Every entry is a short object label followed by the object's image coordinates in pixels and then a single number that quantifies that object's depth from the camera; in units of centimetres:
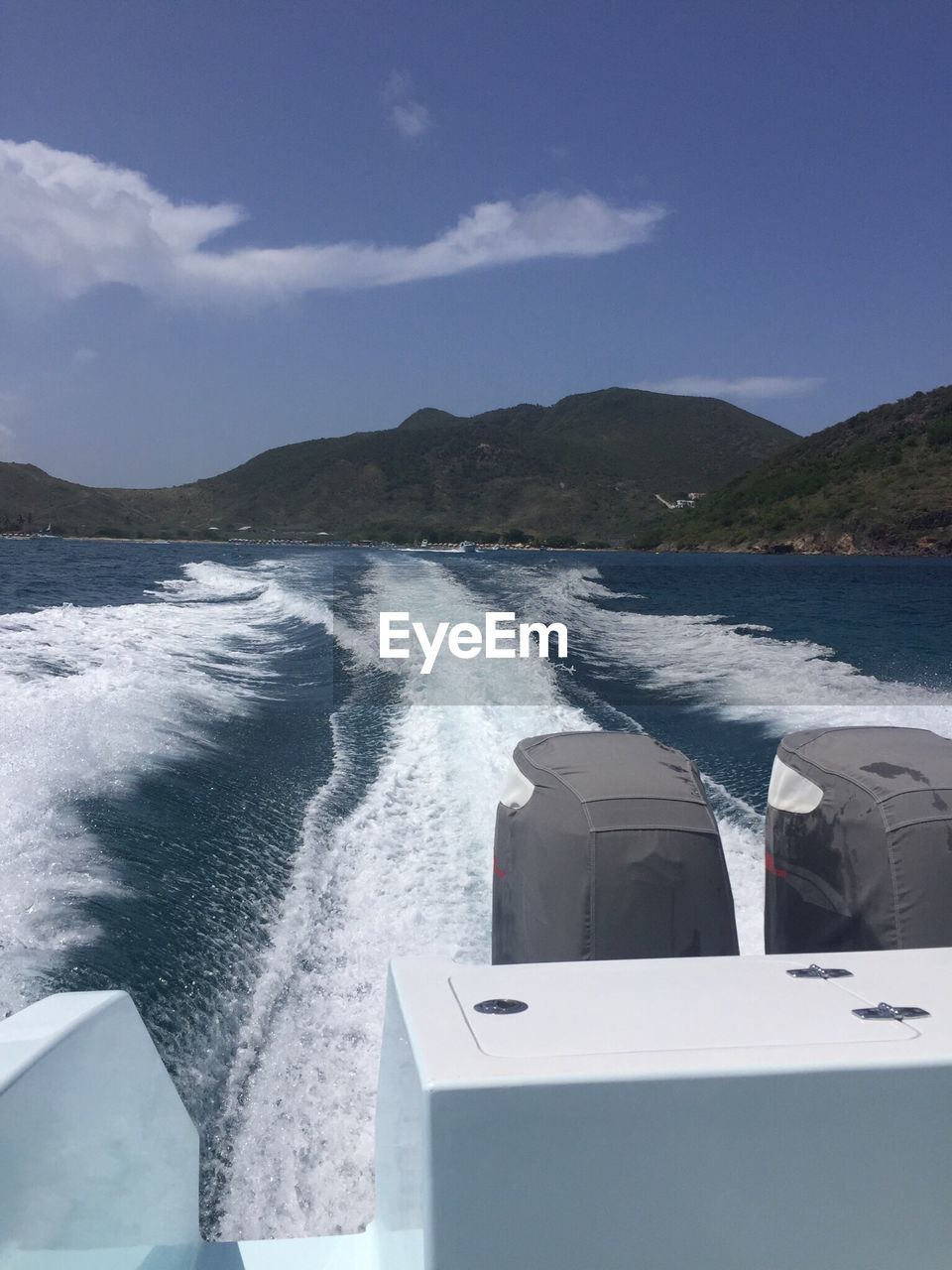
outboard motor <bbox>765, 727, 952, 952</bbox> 174
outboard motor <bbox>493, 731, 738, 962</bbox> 179
